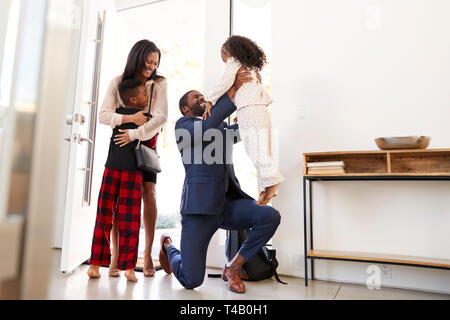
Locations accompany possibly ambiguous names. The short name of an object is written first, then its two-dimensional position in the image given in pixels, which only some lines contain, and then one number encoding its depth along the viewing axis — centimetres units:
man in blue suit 158
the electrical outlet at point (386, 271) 183
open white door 190
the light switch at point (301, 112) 218
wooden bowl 167
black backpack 185
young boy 179
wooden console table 162
